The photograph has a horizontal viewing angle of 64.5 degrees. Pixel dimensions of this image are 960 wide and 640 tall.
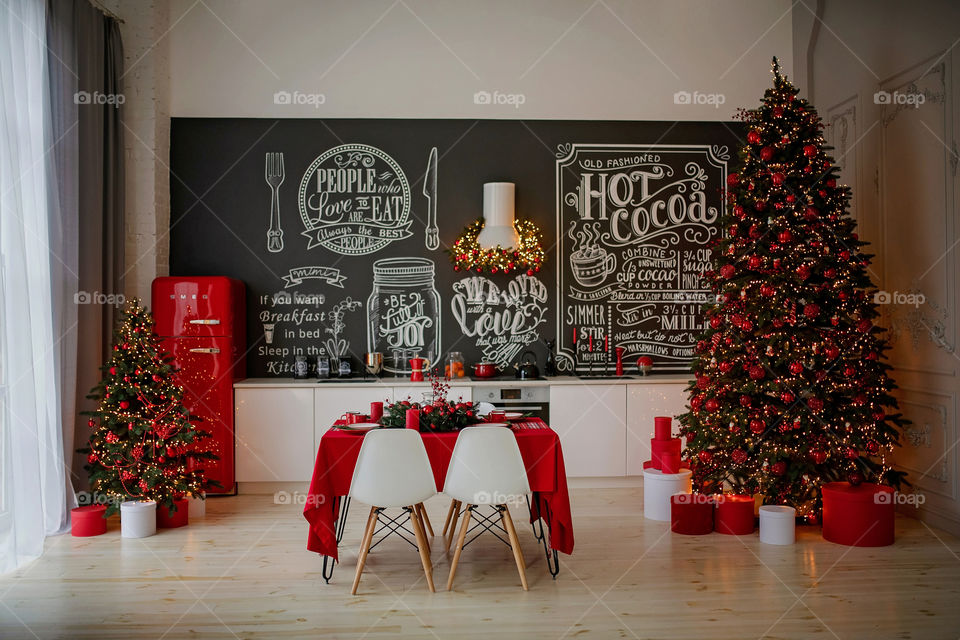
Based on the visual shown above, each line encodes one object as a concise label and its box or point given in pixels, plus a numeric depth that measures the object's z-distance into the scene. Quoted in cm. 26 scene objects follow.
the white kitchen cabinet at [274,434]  589
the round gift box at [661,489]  512
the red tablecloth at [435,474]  386
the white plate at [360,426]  410
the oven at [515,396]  607
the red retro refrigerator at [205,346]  575
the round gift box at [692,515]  482
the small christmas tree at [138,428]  484
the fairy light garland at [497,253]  636
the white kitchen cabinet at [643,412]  604
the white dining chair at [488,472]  383
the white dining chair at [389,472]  378
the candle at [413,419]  399
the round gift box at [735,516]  483
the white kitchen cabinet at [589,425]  602
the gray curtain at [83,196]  493
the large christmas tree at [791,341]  481
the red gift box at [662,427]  525
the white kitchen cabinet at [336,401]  592
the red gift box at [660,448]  520
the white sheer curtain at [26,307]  431
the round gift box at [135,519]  473
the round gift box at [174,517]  497
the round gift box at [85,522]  475
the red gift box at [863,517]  453
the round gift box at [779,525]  459
